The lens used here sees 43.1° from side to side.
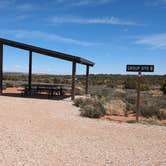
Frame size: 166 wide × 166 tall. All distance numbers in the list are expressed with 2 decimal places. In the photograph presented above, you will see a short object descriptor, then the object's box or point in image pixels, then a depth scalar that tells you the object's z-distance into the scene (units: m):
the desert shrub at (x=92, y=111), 8.67
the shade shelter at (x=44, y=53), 12.96
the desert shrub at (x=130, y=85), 26.61
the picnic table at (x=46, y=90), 14.85
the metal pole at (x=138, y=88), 8.46
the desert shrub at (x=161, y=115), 9.68
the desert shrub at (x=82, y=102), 10.46
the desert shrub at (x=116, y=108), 10.11
